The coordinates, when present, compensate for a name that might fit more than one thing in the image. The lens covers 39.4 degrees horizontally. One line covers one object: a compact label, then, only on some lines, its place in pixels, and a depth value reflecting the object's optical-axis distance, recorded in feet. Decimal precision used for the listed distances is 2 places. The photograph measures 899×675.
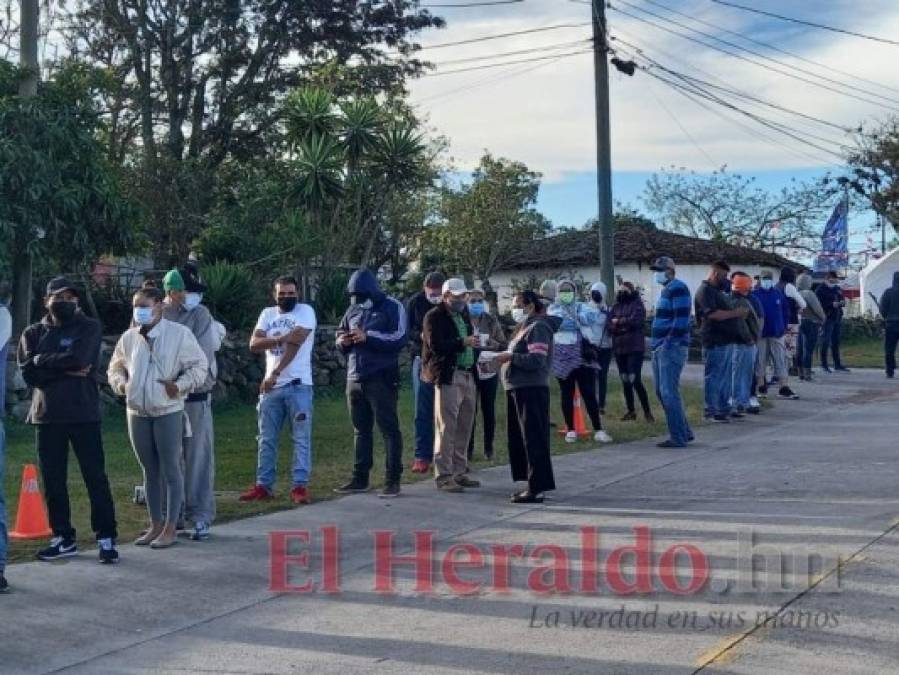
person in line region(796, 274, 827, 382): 67.97
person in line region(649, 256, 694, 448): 44.45
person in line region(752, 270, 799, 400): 58.34
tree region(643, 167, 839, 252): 153.79
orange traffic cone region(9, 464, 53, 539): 30.35
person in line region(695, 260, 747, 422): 50.83
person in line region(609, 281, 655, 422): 50.89
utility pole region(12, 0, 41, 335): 53.83
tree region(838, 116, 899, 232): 147.23
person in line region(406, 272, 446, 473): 39.19
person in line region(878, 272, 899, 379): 71.61
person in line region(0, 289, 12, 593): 25.13
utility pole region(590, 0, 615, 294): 66.90
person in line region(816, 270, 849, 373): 73.20
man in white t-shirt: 34.30
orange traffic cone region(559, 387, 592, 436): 47.85
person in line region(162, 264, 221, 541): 30.04
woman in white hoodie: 28.30
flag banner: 137.53
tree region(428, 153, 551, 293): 114.32
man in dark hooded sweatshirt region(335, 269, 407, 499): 35.24
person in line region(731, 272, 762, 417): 51.98
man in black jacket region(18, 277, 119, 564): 27.12
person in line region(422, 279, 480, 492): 35.58
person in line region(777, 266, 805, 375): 62.23
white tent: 123.24
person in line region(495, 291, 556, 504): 33.83
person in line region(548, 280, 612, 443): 45.96
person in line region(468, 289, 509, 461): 39.16
